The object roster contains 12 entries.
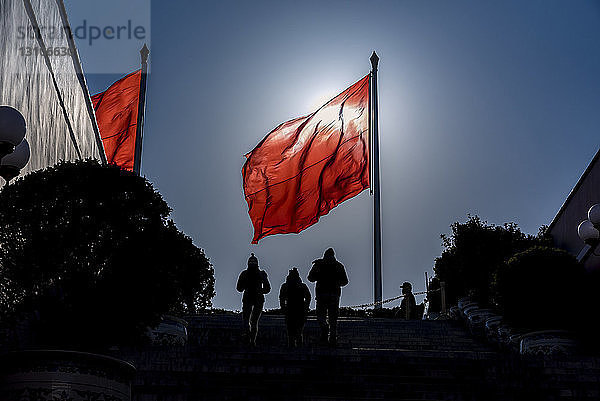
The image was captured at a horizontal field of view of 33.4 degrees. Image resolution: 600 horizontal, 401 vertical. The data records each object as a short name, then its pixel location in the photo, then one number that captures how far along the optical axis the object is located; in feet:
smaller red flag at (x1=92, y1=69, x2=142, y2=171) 78.64
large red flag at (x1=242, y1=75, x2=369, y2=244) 77.56
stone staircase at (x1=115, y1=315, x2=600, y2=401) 36.37
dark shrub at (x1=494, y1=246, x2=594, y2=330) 52.49
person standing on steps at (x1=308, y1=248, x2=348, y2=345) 52.60
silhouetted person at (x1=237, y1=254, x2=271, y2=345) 54.13
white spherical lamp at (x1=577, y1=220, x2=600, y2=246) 57.36
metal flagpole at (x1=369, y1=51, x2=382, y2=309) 81.87
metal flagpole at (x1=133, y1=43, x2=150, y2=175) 75.66
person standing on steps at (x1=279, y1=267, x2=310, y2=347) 53.06
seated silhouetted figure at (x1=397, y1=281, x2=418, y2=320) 85.30
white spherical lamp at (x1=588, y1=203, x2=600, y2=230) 54.03
